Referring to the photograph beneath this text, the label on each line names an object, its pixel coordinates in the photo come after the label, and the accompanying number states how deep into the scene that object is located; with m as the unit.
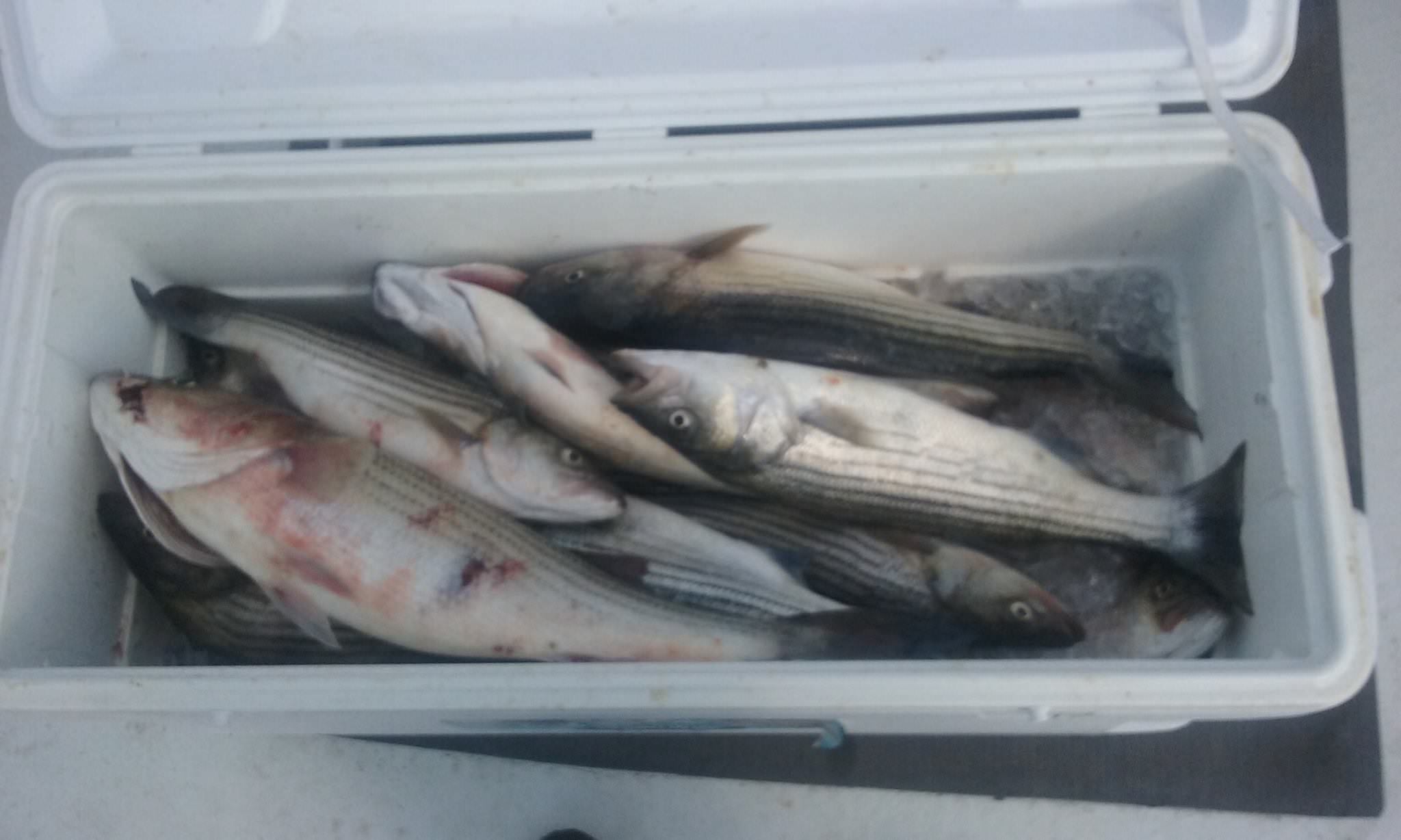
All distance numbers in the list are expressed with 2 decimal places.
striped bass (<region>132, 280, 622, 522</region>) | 1.31
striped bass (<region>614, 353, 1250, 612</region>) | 1.28
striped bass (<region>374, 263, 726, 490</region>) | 1.35
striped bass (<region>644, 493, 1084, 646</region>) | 1.27
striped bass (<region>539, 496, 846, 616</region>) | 1.28
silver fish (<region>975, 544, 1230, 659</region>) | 1.31
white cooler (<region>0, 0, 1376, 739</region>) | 1.14
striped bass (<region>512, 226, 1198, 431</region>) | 1.38
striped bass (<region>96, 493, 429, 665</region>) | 1.37
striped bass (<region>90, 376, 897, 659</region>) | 1.21
